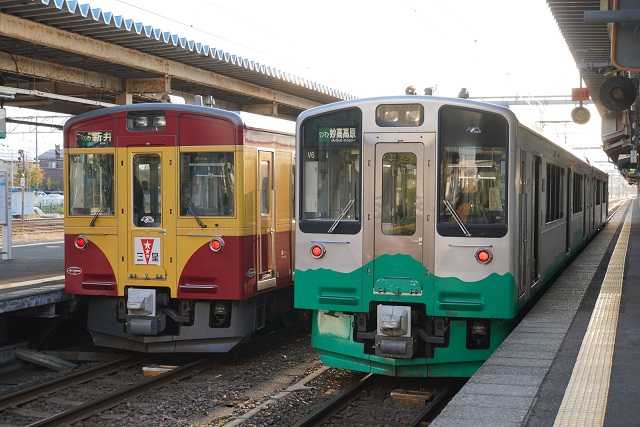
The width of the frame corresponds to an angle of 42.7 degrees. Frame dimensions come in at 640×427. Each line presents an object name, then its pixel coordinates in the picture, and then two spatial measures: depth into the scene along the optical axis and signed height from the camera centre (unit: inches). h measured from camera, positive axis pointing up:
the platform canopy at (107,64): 450.9 +96.1
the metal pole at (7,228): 535.8 -16.3
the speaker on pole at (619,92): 494.3 +67.6
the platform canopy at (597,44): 163.3 +107.9
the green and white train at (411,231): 287.0 -10.0
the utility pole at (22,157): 1613.7 +96.2
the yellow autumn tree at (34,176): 2475.8 +86.3
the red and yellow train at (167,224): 351.9 -8.8
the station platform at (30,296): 357.4 -41.8
